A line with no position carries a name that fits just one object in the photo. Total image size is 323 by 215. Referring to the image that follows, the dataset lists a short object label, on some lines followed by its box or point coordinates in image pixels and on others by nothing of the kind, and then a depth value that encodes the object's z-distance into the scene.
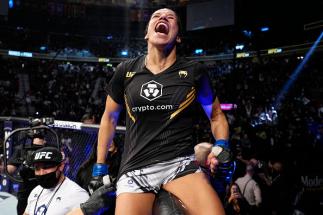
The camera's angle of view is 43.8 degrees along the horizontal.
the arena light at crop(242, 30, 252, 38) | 25.61
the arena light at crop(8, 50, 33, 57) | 26.84
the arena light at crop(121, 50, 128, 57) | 29.91
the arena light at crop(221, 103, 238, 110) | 18.36
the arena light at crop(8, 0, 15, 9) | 25.23
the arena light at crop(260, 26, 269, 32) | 25.16
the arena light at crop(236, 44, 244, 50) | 25.58
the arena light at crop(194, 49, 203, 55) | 27.92
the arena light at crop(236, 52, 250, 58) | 24.95
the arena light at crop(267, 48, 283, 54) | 23.83
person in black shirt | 2.23
